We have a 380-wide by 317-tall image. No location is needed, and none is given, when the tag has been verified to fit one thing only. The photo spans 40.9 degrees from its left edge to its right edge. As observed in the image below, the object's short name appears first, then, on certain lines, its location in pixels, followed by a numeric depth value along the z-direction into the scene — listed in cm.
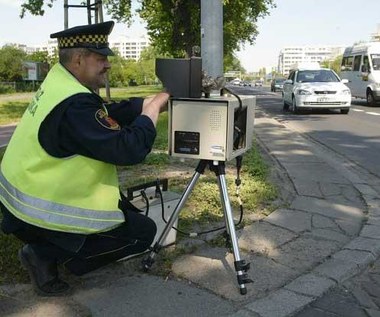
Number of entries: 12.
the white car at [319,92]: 1714
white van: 2241
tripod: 335
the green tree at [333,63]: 9621
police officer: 283
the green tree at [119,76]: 8688
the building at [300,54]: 17962
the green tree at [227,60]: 5475
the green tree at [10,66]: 7644
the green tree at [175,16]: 2025
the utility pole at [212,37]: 625
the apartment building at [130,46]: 15275
